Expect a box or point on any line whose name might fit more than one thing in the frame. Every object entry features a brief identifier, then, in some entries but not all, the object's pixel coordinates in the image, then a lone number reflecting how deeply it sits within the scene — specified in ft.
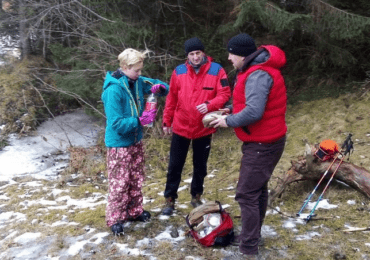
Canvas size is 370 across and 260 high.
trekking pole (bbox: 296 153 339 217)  13.58
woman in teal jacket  11.57
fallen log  13.60
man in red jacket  12.89
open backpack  11.61
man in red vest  9.29
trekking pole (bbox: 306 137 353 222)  13.60
